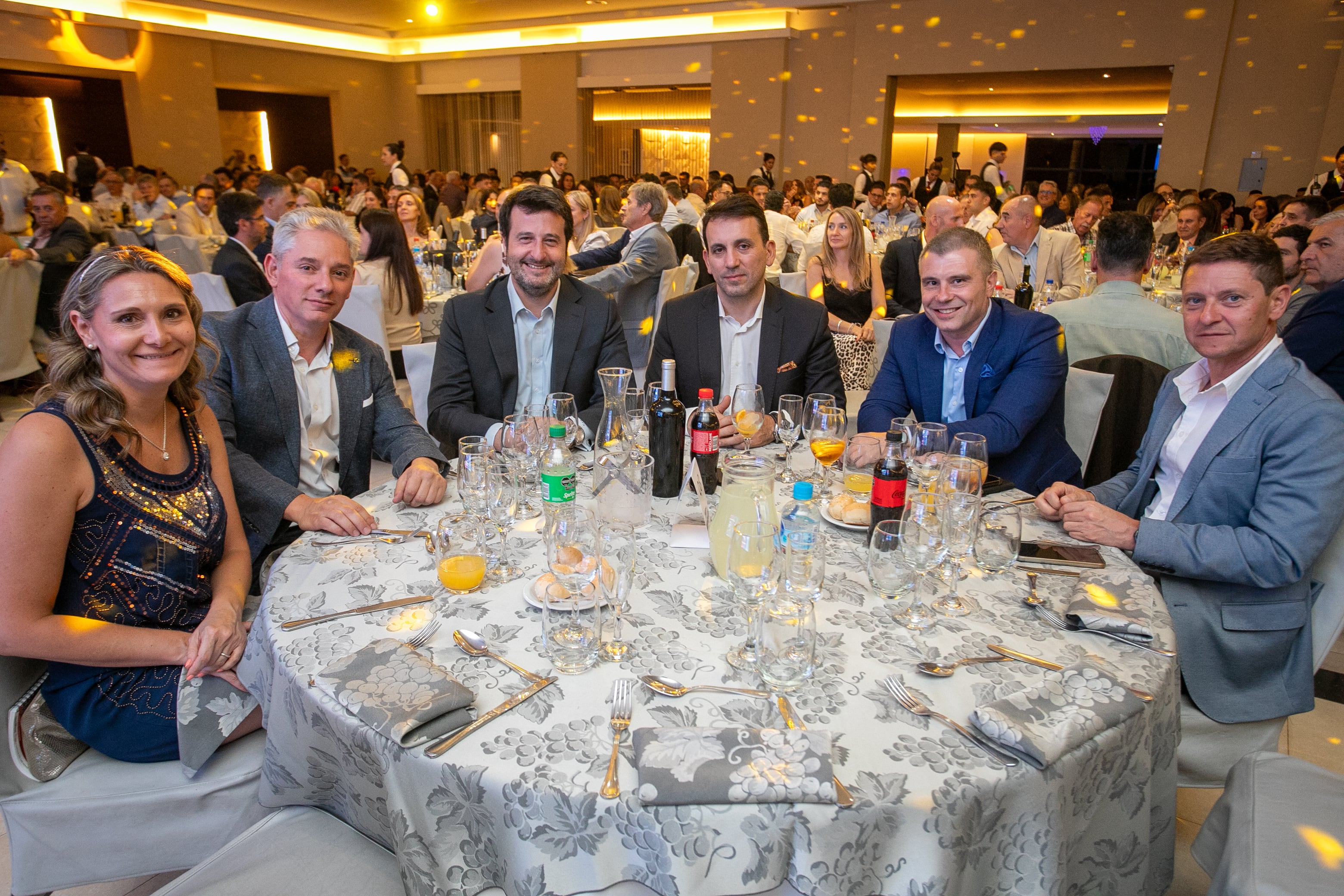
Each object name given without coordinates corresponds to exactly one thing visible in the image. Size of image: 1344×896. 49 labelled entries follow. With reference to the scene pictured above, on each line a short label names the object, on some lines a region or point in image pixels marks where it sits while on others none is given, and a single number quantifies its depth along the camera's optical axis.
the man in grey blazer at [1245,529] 1.70
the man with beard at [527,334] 2.84
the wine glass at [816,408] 2.02
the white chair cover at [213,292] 4.50
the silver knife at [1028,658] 1.28
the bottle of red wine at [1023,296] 4.90
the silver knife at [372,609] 1.38
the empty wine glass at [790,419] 2.13
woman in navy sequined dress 1.45
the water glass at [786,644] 1.22
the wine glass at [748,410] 2.20
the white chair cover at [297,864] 1.22
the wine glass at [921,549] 1.41
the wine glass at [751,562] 1.39
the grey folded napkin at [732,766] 0.99
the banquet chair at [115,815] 1.42
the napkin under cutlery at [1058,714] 1.07
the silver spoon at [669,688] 1.20
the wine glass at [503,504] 1.59
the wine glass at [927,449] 1.88
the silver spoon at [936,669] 1.25
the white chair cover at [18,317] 5.33
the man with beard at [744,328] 2.91
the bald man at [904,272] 5.47
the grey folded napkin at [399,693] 1.10
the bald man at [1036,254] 5.61
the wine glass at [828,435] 2.01
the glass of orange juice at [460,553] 1.50
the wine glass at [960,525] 1.53
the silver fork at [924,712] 1.07
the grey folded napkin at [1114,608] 1.36
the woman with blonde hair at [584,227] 6.95
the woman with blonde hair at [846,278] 5.07
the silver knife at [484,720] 1.08
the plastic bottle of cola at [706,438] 1.88
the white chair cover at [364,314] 3.71
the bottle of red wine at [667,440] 1.93
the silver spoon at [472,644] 1.30
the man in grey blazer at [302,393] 2.20
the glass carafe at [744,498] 1.52
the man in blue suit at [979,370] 2.46
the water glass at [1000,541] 1.56
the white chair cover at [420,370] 2.82
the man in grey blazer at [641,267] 5.85
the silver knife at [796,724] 0.99
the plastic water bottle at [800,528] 1.35
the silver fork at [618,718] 1.01
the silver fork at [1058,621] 1.37
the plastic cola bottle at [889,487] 1.63
